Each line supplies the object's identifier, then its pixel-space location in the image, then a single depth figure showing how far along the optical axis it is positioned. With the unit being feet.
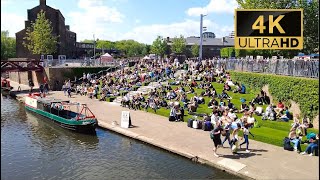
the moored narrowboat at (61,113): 85.71
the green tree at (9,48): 283.59
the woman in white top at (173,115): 90.07
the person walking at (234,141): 61.21
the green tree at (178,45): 343.87
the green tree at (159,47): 347.36
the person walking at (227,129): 62.64
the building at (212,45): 356.18
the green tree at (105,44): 485.24
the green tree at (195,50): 351.34
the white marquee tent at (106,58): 199.72
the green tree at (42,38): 210.18
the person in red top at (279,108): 81.01
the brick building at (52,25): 237.45
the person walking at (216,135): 59.41
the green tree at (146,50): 410.70
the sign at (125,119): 84.94
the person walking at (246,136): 61.87
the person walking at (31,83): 175.52
